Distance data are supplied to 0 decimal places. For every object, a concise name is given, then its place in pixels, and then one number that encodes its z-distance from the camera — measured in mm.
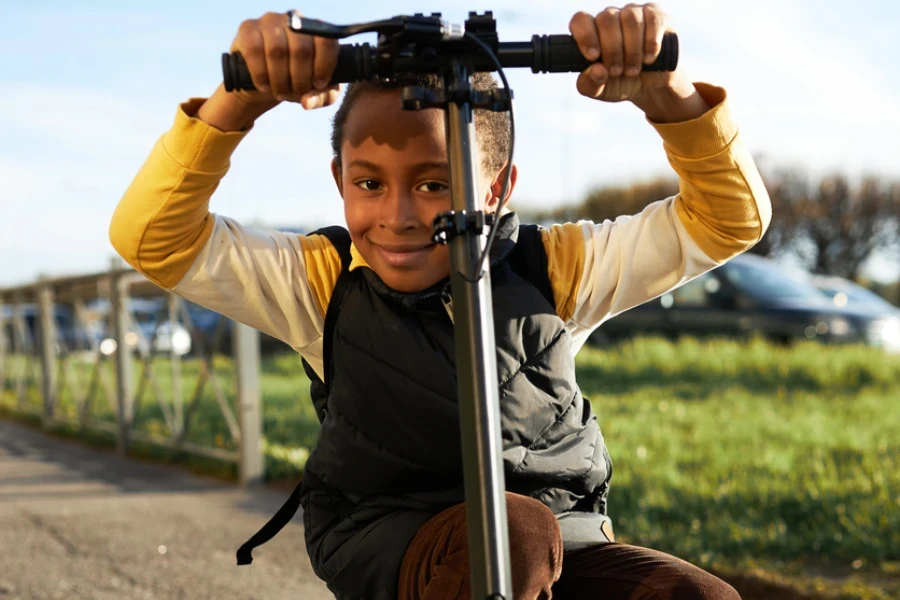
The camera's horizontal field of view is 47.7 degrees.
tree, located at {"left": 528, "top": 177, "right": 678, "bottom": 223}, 34781
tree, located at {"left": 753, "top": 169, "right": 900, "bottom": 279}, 35562
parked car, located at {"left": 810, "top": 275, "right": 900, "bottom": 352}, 12430
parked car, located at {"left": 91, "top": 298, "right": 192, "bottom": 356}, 8492
